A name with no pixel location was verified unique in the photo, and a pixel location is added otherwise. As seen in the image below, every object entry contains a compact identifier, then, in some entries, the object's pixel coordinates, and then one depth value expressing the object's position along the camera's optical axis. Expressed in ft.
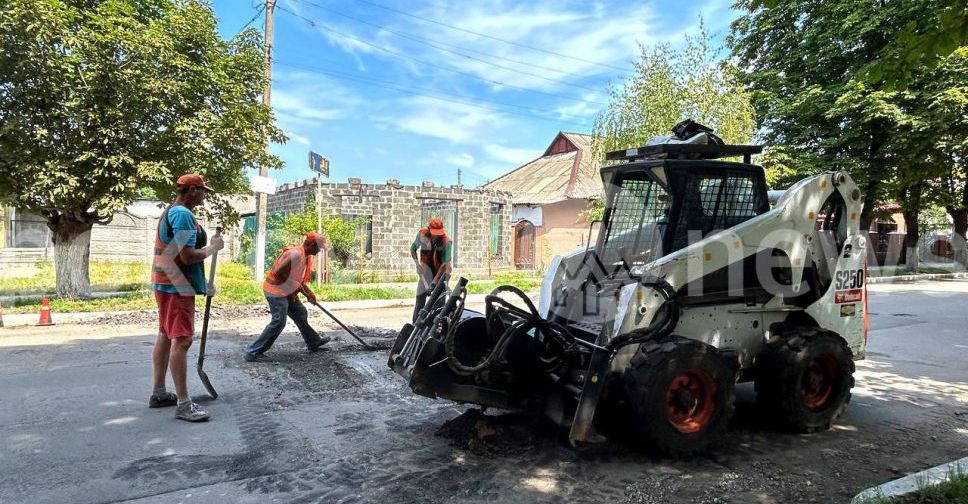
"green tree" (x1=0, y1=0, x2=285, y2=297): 31.07
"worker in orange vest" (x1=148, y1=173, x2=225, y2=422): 15.17
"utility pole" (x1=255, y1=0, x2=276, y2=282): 48.24
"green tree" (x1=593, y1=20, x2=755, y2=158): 49.06
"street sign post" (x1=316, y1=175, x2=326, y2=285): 47.26
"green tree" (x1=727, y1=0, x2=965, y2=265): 59.88
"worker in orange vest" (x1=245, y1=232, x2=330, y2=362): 21.86
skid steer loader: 12.84
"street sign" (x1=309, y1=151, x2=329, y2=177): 44.39
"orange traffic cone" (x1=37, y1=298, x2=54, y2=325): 29.94
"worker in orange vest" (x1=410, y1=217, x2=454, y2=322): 25.04
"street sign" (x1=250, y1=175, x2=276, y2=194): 43.36
